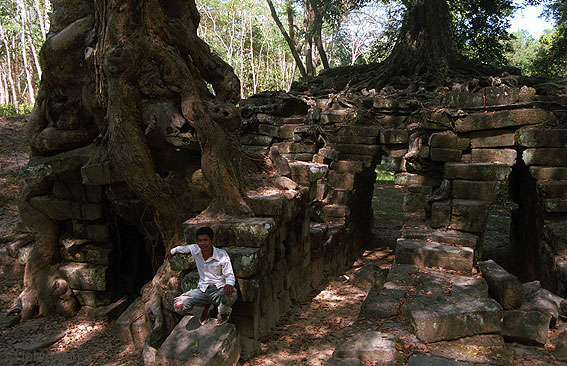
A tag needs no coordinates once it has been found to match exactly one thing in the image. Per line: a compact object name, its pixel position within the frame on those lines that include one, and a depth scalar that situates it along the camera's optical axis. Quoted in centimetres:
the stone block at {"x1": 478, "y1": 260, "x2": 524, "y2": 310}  456
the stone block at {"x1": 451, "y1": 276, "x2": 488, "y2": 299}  441
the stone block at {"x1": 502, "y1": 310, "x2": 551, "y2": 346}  399
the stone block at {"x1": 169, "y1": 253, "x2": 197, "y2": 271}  454
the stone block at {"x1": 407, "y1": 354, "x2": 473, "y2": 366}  335
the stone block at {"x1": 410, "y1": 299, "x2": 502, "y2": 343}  384
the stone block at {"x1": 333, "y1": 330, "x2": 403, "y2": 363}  352
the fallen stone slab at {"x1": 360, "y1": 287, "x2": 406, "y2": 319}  436
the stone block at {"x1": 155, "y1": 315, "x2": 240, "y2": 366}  355
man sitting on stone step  403
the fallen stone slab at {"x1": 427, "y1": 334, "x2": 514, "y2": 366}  353
